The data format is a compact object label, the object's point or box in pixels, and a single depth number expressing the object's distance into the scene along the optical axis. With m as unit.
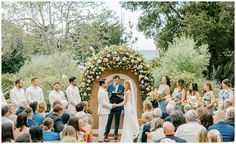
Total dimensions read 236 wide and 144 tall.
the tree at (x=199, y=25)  15.47
